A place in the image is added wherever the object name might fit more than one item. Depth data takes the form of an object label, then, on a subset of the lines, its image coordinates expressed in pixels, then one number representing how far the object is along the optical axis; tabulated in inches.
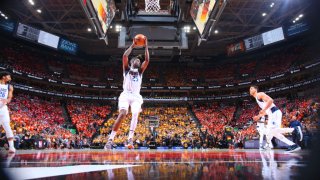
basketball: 217.8
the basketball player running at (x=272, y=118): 284.4
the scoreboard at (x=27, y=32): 991.0
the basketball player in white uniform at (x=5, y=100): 267.8
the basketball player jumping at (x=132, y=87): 235.6
